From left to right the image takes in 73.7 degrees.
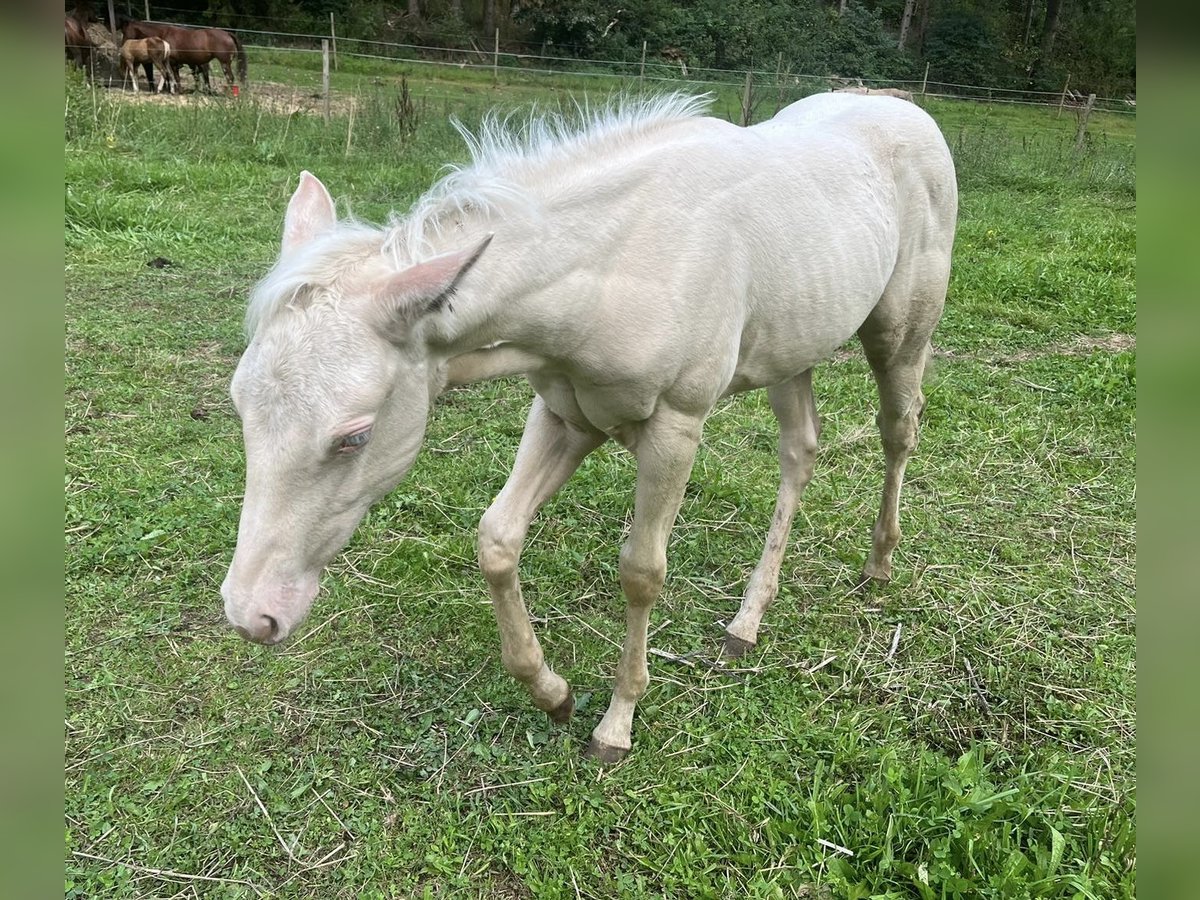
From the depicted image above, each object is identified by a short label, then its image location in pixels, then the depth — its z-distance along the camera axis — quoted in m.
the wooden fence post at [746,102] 11.47
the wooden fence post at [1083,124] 13.80
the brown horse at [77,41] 14.63
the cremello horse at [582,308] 1.68
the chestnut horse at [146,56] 16.05
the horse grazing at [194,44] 16.92
